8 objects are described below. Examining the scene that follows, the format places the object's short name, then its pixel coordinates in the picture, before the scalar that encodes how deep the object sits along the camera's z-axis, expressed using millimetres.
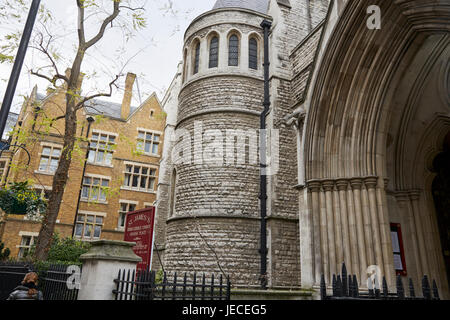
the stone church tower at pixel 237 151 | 10078
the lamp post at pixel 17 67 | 4059
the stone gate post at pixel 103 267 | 3992
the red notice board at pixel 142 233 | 5258
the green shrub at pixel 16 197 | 8727
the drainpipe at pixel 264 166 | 9946
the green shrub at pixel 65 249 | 14875
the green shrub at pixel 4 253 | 14681
